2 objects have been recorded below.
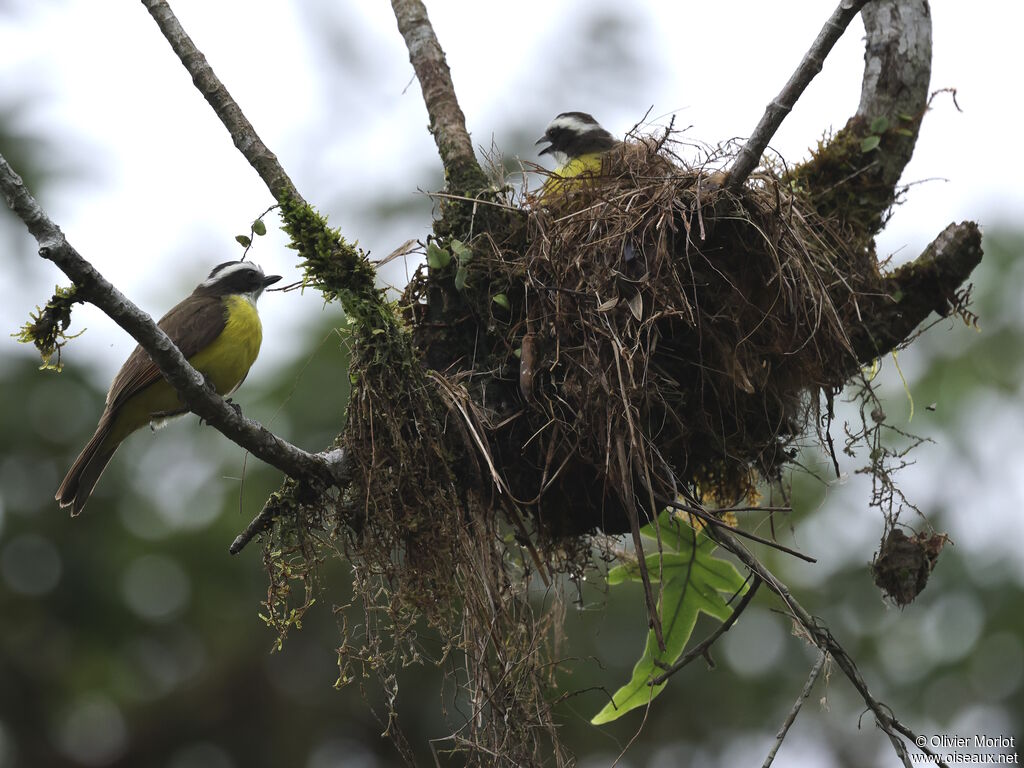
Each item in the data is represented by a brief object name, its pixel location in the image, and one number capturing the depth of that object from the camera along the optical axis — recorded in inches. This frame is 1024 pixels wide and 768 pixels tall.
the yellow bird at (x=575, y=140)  539.5
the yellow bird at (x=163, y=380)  435.5
